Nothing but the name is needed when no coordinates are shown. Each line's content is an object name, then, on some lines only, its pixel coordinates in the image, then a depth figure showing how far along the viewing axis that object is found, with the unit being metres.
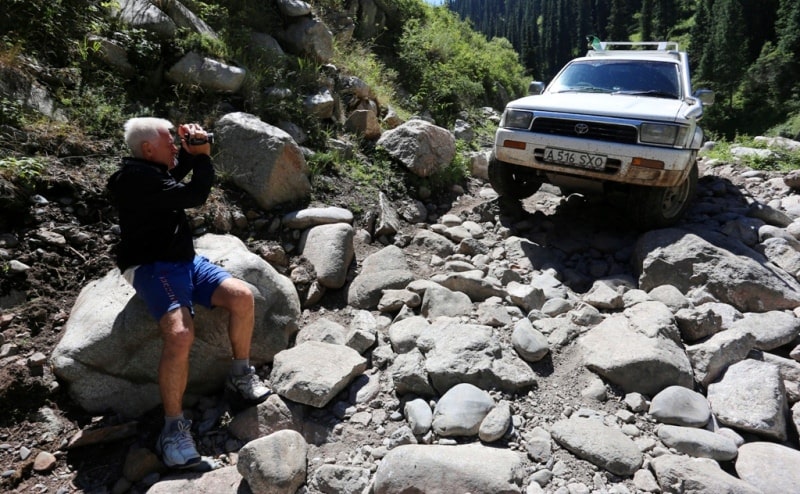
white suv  4.50
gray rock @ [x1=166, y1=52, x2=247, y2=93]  5.64
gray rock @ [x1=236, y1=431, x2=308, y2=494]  2.51
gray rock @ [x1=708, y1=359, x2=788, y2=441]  2.85
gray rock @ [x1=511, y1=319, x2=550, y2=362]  3.47
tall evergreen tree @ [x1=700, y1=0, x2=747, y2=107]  43.94
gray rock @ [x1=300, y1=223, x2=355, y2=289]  4.48
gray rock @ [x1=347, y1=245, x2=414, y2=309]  4.35
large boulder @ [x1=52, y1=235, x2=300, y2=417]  3.00
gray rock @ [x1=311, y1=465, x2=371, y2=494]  2.62
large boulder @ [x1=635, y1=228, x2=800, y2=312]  4.01
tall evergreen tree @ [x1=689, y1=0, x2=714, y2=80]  49.31
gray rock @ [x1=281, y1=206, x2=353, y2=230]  4.90
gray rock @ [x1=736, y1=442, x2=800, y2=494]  2.48
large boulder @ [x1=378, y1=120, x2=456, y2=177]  6.52
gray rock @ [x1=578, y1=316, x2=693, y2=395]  3.19
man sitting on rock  2.81
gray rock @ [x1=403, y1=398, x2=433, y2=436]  2.94
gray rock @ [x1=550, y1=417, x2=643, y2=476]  2.64
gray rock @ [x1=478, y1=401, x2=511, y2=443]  2.81
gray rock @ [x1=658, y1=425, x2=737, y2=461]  2.69
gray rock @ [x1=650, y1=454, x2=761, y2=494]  2.38
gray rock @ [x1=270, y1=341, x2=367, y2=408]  3.11
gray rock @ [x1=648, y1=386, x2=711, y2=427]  2.94
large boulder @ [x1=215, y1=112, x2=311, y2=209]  4.93
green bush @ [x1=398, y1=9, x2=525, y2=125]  10.41
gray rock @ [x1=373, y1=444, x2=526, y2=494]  2.43
